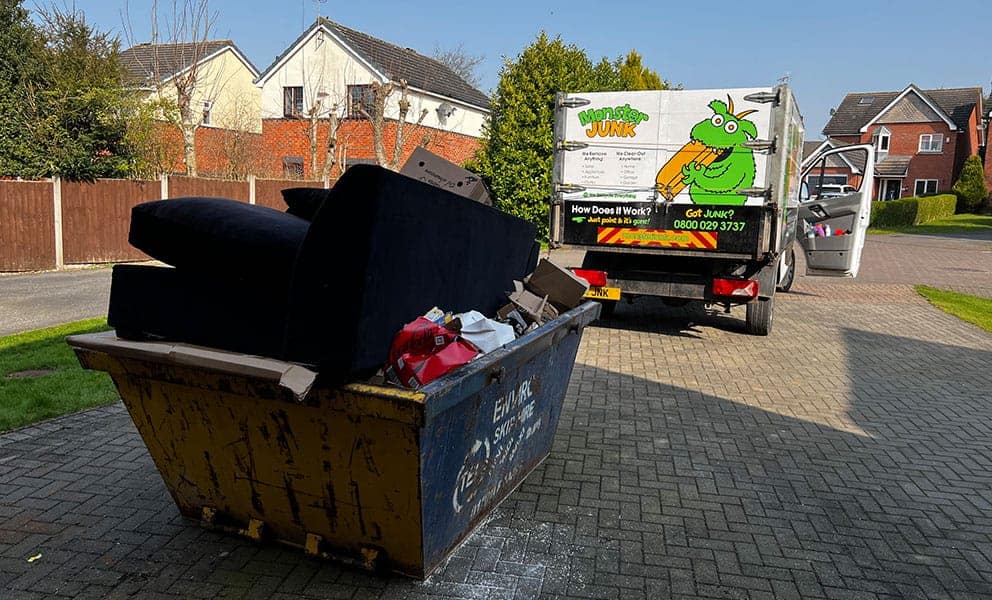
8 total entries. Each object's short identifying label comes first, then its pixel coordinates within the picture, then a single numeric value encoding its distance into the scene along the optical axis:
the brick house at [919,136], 52.00
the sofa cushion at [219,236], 2.74
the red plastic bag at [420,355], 2.77
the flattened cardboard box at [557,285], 4.31
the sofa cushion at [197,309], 2.78
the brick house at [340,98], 29.17
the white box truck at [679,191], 7.96
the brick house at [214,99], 19.47
